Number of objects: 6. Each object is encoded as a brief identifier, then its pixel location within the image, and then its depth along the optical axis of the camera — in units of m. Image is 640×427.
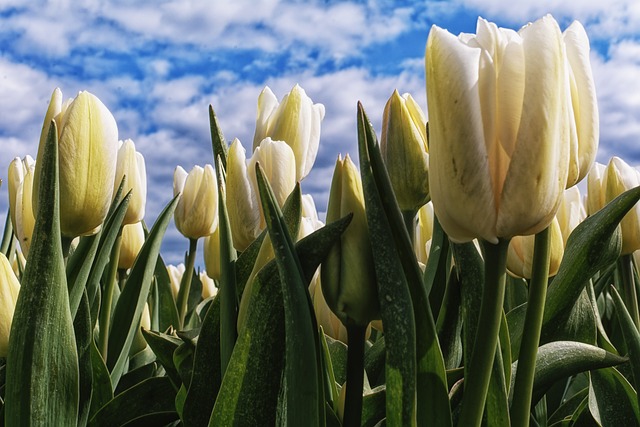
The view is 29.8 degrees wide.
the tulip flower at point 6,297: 0.53
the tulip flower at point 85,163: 0.51
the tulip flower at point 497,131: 0.37
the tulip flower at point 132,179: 0.66
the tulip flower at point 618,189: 0.67
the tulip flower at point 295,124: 0.55
